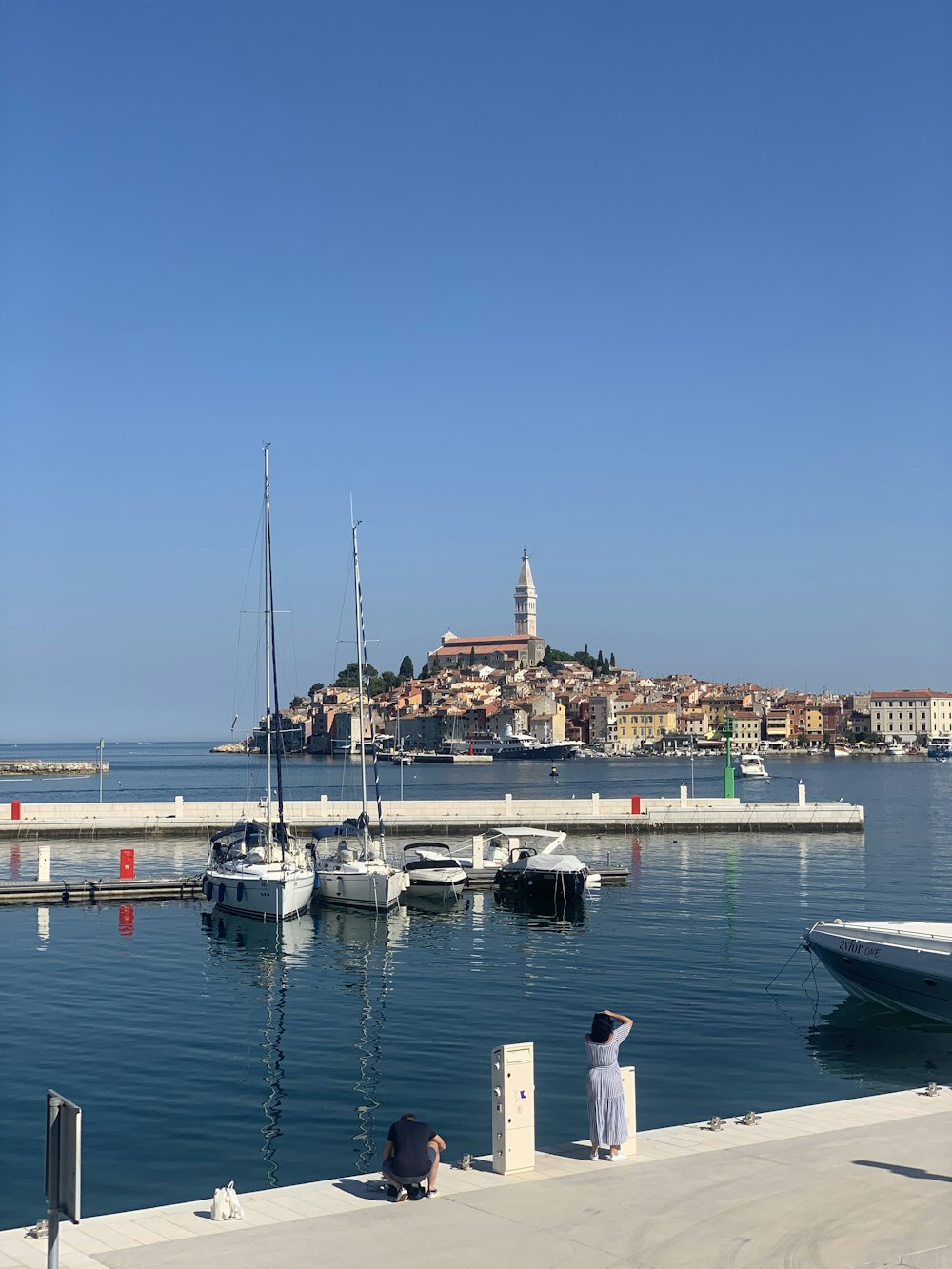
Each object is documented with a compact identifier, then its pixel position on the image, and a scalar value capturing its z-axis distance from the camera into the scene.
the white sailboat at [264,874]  35.34
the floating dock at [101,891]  38.94
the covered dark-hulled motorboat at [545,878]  39.75
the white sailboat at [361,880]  37.59
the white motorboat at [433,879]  41.47
